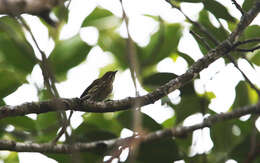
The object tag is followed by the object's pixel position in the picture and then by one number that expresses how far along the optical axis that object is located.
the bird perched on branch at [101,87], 10.50
